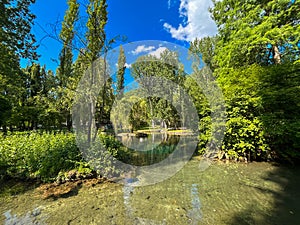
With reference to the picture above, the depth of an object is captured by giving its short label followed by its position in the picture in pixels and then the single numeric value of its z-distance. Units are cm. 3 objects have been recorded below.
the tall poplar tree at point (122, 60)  977
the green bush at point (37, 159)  473
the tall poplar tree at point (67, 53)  692
